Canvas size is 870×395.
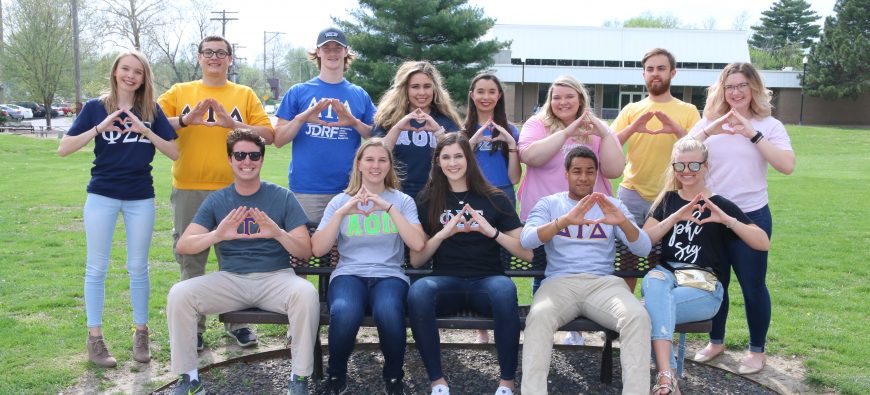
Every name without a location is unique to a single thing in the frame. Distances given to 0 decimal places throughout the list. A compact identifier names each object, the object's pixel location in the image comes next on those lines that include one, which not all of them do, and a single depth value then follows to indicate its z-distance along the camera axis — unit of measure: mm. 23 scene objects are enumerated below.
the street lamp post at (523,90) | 51156
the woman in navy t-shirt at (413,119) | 4852
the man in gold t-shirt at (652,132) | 4824
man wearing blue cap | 4965
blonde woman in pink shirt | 4543
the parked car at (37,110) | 53859
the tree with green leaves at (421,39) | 27844
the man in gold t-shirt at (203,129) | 4766
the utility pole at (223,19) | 48156
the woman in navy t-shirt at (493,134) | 4746
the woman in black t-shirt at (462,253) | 3885
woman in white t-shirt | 4422
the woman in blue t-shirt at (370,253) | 3906
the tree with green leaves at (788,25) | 73500
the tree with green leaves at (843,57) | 48656
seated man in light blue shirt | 3676
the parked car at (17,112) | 44575
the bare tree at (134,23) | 53812
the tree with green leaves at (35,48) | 42531
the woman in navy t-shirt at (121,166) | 4488
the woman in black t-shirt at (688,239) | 3936
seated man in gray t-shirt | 3920
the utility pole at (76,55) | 36344
